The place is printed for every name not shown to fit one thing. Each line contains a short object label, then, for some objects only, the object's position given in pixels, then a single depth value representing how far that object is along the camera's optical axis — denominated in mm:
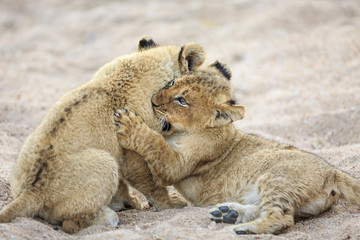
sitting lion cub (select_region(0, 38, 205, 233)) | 8453
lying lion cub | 9320
